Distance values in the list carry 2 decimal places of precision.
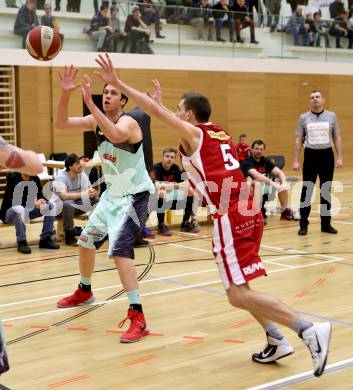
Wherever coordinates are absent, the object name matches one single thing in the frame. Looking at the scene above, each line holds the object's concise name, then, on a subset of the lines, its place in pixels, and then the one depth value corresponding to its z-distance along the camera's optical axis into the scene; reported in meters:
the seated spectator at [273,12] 18.95
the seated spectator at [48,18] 14.48
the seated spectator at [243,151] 11.69
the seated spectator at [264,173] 10.87
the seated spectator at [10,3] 14.16
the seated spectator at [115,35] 15.55
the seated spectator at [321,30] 19.78
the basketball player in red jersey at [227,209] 4.25
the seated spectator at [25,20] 14.03
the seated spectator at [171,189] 10.00
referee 9.65
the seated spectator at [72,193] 9.19
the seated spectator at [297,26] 19.25
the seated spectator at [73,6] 14.95
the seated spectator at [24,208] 8.85
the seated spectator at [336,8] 21.02
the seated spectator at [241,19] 18.06
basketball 7.05
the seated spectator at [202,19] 17.15
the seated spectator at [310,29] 19.61
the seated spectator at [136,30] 15.84
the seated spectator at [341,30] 20.23
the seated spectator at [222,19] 17.64
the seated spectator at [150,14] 16.17
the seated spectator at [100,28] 15.30
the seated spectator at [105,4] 15.30
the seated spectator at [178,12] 16.66
